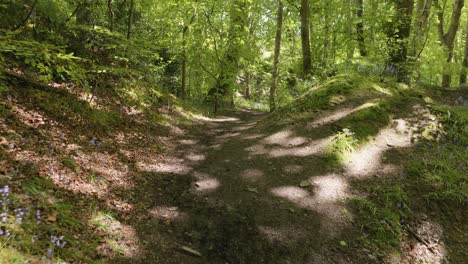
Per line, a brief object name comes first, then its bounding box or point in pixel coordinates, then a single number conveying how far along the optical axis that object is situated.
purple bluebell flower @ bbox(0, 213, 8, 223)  2.75
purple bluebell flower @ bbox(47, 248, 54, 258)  2.86
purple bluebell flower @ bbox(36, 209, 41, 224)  3.21
